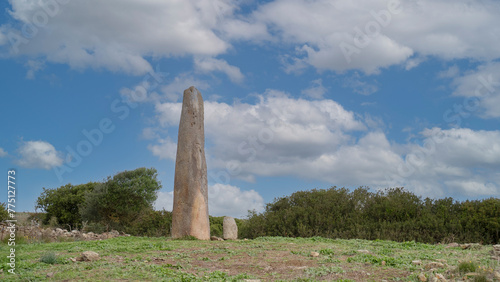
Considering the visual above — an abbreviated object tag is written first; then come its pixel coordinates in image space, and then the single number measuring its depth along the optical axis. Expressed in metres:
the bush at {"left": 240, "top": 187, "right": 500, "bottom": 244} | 16.64
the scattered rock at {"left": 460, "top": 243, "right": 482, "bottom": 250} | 12.30
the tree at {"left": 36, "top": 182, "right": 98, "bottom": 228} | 32.88
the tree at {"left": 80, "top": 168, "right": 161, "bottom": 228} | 28.98
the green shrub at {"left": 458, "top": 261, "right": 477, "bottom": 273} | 7.97
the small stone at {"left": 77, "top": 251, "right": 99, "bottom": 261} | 9.99
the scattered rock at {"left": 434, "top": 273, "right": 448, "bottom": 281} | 7.41
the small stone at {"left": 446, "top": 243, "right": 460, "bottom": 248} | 13.14
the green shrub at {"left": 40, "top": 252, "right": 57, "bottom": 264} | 9.82
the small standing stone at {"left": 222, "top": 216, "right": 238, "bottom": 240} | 16.59
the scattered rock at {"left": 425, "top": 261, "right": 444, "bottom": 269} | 8.53
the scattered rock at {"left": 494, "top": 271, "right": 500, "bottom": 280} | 7.32
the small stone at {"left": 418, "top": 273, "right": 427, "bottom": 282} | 7.57
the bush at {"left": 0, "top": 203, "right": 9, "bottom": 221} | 25.44
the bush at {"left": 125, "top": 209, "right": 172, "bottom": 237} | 23.63
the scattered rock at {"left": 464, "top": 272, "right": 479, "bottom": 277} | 7.53
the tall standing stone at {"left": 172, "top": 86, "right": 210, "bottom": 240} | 15.38
